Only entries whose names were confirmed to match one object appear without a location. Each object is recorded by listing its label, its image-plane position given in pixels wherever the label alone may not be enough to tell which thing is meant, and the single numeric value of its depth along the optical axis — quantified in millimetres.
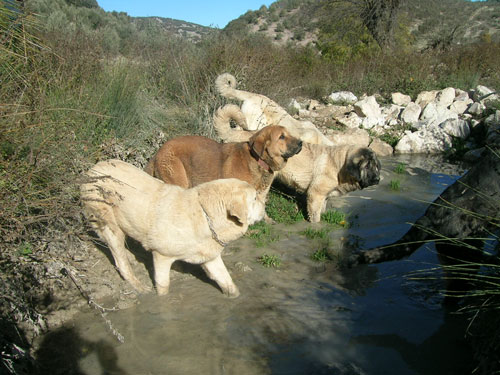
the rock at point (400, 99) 15672
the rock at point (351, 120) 13234
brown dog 5648
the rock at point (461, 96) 14406
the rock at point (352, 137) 10664
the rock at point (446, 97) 14531
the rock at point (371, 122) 13461
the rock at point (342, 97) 15742
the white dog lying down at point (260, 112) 7797
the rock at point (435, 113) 13453
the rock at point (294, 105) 13437
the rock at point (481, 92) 14086
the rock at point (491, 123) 11070
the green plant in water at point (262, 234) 6062
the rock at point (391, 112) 14344
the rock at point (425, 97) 15234
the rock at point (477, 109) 13219
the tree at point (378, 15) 23078
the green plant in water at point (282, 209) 6988
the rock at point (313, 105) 15227
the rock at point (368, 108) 13945
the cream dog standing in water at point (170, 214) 4117
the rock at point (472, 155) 10922
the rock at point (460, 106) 13969
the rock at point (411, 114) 13898
